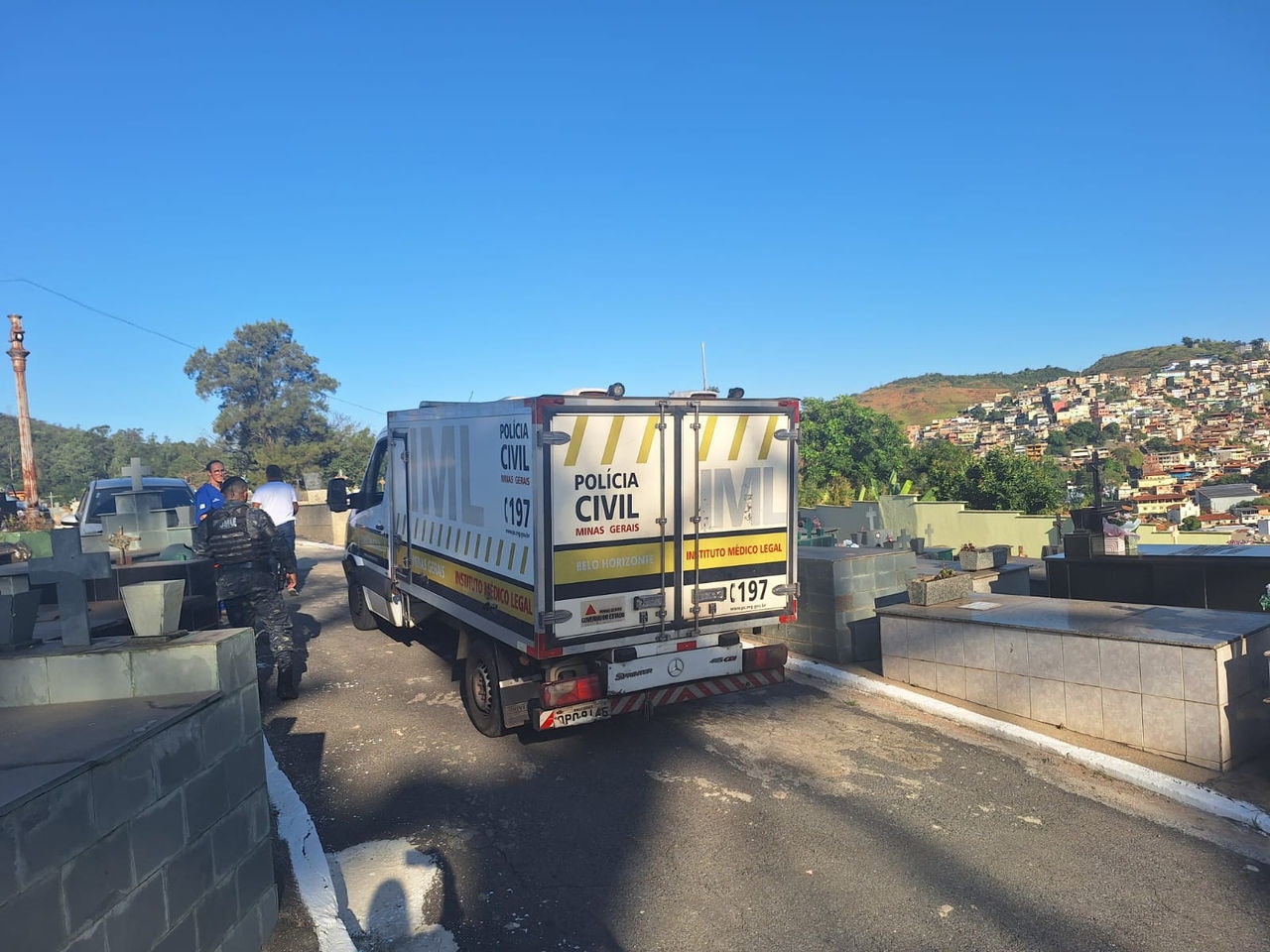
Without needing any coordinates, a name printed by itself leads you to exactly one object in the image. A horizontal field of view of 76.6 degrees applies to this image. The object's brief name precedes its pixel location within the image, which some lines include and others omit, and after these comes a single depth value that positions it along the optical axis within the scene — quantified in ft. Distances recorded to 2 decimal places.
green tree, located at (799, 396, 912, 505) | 134.62
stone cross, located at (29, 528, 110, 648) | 11.10
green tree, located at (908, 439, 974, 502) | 98.43
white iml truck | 18.30
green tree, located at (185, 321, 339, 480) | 177.99
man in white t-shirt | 34.47
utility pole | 67.46
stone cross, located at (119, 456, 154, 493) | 39.17
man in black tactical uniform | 23.24
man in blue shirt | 32.14
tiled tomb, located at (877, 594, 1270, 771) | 17.42
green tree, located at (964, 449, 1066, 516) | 87.66
